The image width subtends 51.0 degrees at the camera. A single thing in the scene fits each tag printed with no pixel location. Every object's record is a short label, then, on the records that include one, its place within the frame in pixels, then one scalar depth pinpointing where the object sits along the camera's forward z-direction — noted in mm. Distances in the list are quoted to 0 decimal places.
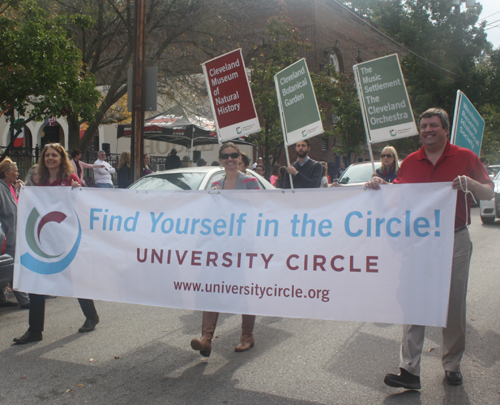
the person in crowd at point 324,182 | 8161
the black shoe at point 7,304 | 6312
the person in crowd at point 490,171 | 21355
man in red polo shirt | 3652
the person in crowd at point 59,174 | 5098
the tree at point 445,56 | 37000
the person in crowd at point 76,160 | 12031
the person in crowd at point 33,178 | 5176
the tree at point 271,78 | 20547
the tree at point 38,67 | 10750
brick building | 30062
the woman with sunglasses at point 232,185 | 4316
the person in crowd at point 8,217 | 5629
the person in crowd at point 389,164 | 6677
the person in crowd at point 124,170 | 12555
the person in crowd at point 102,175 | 13227
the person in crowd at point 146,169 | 12700
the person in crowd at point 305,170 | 6727
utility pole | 10891
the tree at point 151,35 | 16422
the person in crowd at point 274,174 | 16016
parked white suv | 14004
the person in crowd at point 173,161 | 15918
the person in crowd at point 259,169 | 16359
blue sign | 6966
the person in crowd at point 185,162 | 21736
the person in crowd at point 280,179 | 11891
